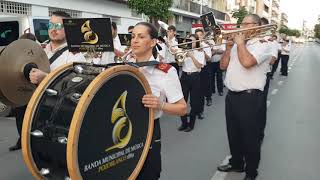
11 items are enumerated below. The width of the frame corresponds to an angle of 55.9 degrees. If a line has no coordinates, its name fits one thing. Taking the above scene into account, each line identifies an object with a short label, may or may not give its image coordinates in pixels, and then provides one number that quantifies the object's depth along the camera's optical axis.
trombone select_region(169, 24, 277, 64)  3.18
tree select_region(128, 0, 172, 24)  14.27
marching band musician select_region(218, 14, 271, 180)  3.16
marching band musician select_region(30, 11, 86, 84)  2.78
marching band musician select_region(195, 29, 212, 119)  5.73
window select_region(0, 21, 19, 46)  6.55
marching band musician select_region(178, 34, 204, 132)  5.29
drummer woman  2.15
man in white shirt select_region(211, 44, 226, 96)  7.86
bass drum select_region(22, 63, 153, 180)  1.60
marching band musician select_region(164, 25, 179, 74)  6.13
